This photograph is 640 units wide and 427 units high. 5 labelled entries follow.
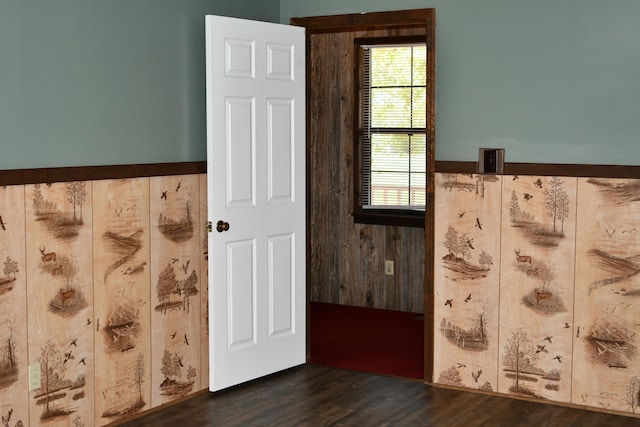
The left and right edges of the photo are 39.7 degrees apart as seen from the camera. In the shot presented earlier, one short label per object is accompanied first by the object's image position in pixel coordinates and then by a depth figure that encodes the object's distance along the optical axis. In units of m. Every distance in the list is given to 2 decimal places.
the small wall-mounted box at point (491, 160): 4.82
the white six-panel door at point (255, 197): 4.78
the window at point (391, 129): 6.96
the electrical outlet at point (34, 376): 3.97
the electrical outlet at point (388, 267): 7.18
